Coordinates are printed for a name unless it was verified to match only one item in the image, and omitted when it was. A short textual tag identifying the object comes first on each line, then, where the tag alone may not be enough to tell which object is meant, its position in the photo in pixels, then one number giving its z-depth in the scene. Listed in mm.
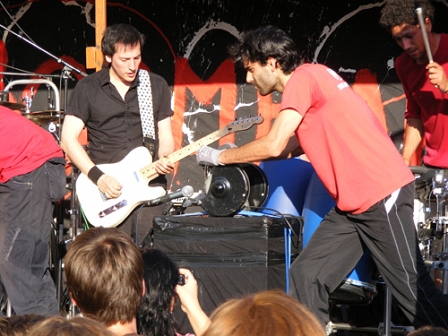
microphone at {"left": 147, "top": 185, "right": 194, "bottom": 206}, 10641
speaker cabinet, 9469
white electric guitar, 11477
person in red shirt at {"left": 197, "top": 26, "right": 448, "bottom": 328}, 8234
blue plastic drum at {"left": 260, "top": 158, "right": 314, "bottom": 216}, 10305
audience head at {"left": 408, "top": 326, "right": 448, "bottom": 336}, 4184
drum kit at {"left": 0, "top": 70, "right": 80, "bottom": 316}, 12570
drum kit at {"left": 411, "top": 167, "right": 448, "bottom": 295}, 10039
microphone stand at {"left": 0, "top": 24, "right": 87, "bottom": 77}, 12664
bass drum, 9617
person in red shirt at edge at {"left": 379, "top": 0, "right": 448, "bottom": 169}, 9414
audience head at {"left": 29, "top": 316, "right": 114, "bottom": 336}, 3779
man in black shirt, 11641
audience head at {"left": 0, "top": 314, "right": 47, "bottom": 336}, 4539
